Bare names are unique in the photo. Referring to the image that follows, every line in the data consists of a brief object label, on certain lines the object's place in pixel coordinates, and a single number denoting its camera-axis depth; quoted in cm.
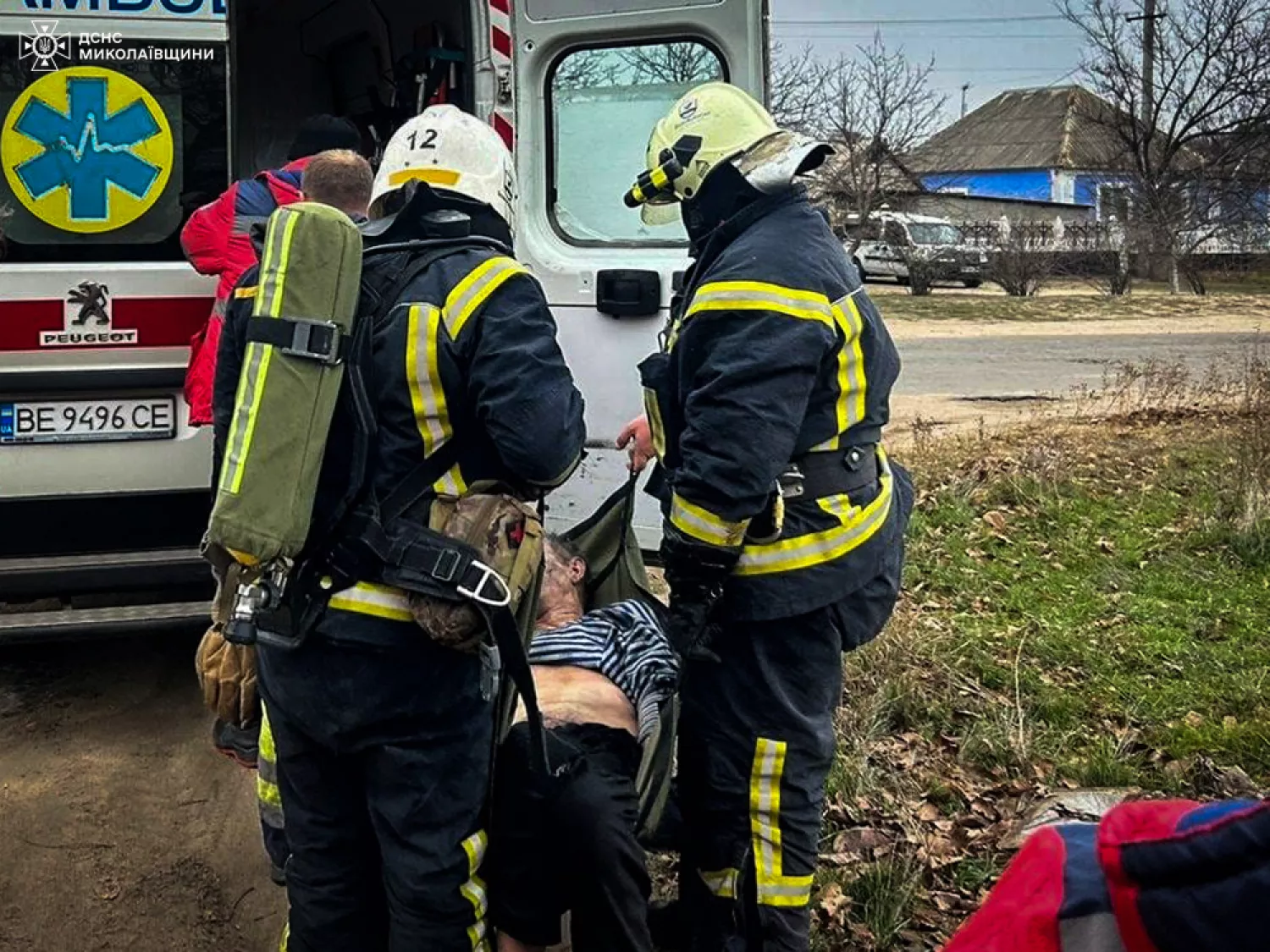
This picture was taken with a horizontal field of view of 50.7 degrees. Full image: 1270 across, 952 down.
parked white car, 2630
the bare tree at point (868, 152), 2500
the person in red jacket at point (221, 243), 416
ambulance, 425
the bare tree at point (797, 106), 2455
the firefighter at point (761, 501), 274
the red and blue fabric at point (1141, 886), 94
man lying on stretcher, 272
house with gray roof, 4775
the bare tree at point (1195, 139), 2833
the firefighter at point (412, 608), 238
